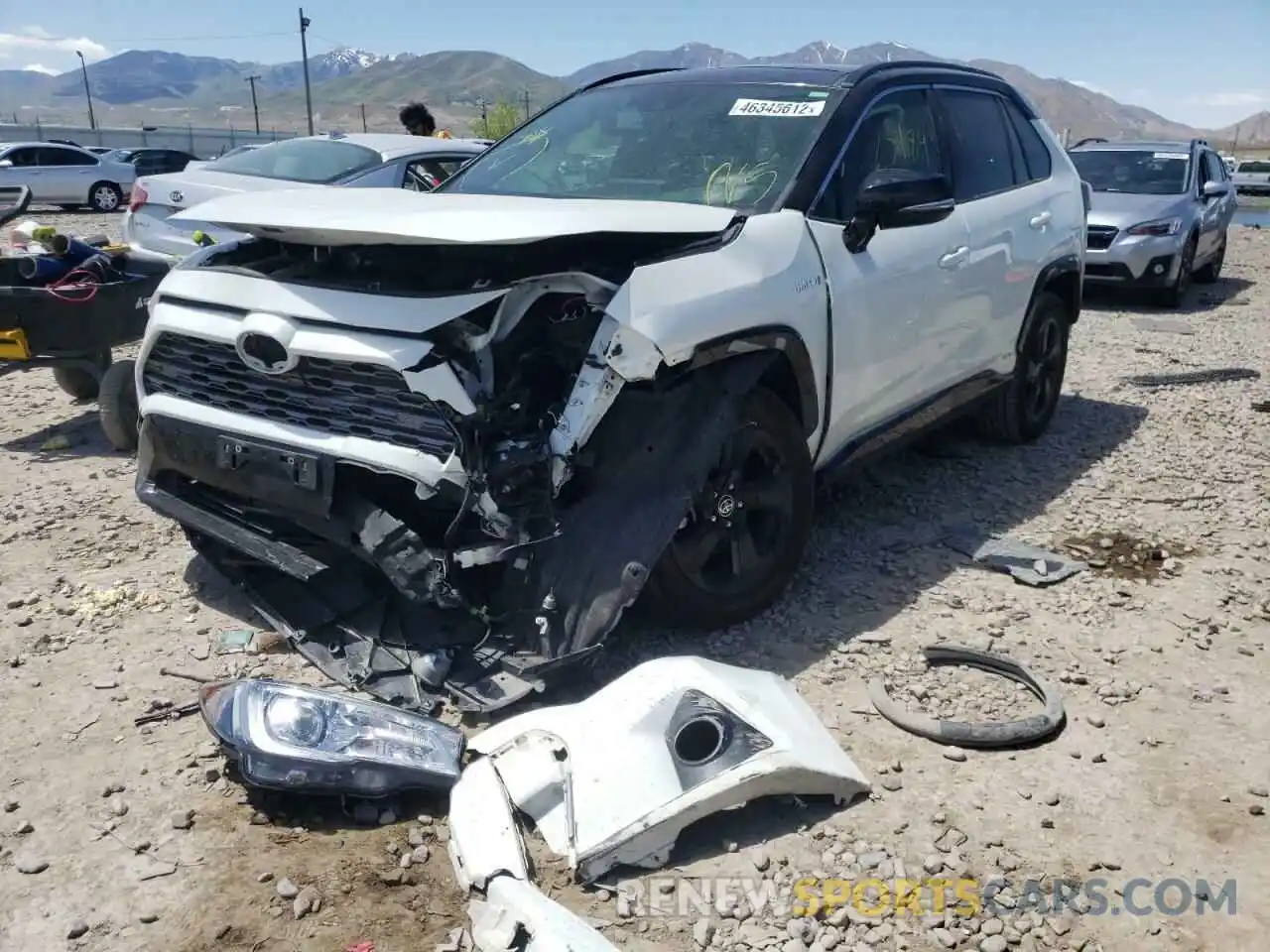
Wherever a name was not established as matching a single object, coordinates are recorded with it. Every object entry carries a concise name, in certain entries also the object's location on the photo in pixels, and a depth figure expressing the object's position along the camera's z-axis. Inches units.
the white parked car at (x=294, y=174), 317.7
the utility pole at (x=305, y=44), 2005.2
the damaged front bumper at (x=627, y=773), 99.7
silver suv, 441.1
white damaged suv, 121.6
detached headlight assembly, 108.2
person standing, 418.3
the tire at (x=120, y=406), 222.8
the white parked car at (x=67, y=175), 916.0
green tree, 1568.7
